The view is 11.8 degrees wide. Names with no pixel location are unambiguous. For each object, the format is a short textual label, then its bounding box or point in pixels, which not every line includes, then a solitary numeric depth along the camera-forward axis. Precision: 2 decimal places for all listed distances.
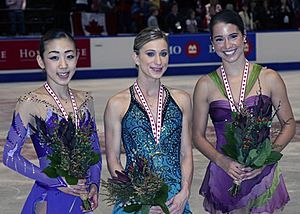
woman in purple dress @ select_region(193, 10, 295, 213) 7.57
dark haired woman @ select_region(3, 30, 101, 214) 7.14
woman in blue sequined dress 7.23
